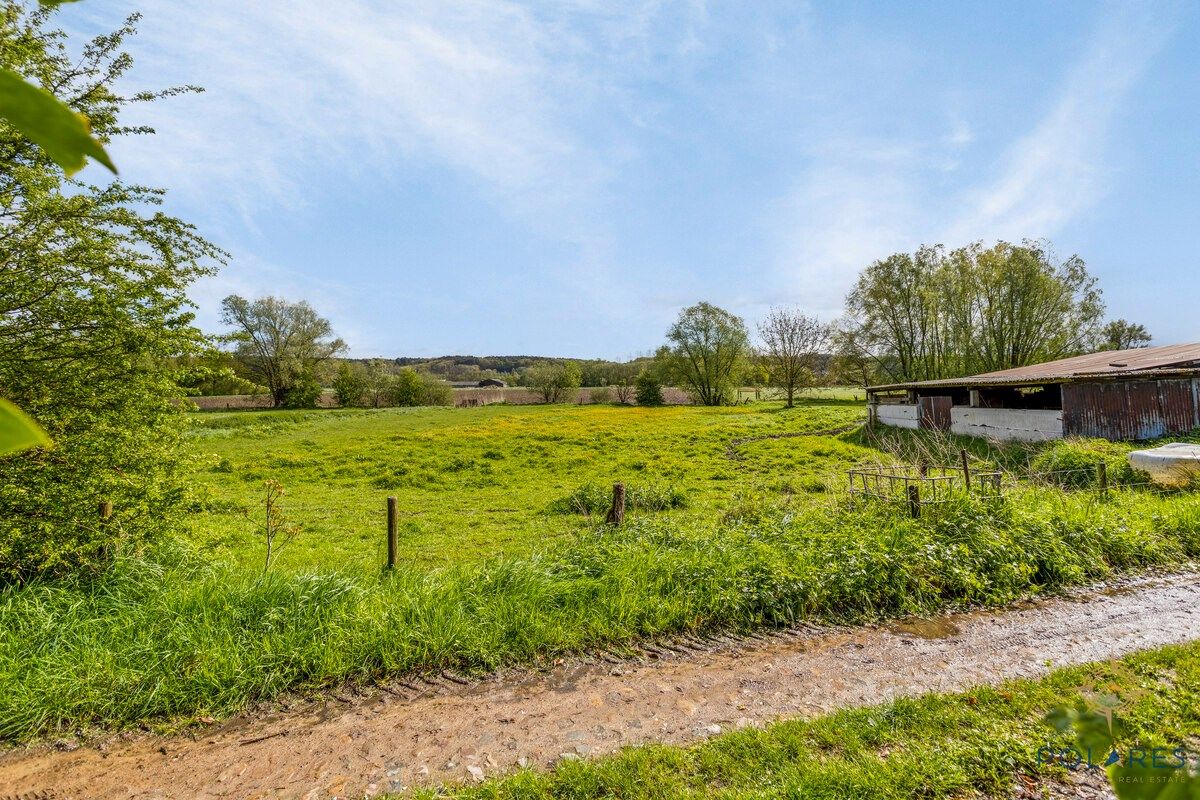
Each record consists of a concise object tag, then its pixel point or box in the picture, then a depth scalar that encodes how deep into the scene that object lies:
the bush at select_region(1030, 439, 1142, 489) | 12.25
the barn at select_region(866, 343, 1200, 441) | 16.78
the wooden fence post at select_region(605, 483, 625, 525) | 9.74
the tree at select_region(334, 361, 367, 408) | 52.28
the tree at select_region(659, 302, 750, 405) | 56.69
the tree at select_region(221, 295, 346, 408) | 49.16
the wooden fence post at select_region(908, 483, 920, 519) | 8.27
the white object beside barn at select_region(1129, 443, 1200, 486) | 11.15
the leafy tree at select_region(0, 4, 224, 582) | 5.76
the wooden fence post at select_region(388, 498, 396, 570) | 7.89
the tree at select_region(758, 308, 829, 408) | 48.12
